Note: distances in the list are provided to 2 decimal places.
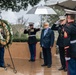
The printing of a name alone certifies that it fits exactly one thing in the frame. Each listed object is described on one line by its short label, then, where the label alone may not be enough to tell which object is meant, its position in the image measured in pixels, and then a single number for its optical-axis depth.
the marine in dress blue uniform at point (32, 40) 9.25
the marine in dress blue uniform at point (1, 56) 7.69
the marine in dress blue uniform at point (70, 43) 4.94
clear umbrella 8.41
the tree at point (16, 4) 12.82
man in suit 8.24
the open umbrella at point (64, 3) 6.96
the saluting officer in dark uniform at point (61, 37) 7.34
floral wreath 7.00
